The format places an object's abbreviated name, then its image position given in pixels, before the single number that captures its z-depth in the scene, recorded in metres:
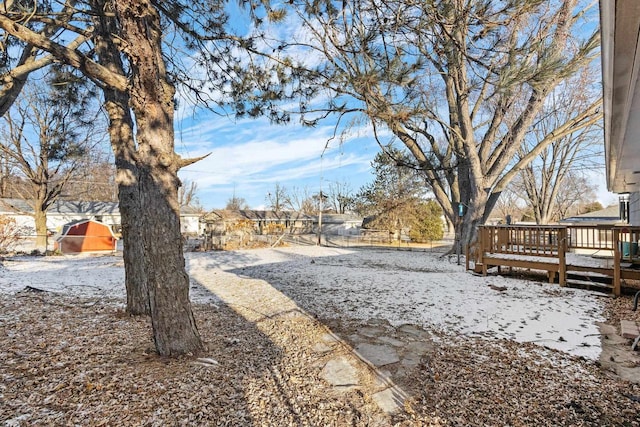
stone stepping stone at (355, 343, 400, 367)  2.95
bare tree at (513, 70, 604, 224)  15.27
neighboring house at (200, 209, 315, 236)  24.38
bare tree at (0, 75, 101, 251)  12.95
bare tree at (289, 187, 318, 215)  46.68
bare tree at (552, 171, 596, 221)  28.78
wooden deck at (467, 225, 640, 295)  5.53
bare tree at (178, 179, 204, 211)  39.80
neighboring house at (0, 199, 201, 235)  25.11
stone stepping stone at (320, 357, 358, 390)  2.54
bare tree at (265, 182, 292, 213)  46.34
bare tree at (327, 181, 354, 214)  42.69
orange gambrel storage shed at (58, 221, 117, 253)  13.68
